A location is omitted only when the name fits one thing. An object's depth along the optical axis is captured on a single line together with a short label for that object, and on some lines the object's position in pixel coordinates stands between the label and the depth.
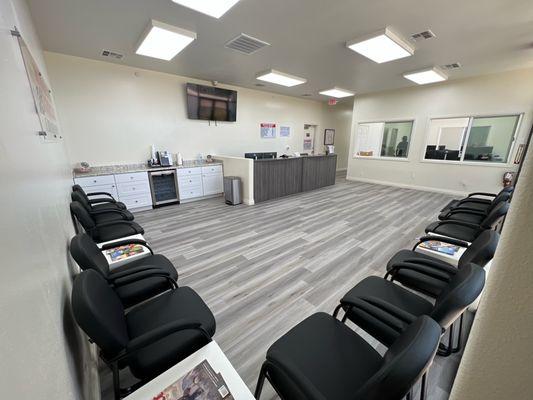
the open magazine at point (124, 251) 1.86
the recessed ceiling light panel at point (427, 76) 4.38
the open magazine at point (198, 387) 0.82
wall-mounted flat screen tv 5.17
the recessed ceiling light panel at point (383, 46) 2.89
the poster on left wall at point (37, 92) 1.46
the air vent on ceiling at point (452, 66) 4.19
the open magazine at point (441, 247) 1.90
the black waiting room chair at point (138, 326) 0.92
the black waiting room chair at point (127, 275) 1.37
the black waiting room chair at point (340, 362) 0.69
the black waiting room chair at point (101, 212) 2.57
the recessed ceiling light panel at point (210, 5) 2.12
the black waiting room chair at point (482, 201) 2.43
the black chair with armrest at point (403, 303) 1.06
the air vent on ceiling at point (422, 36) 2.94
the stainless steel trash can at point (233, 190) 4.88
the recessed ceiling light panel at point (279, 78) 4.58
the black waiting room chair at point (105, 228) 2.09
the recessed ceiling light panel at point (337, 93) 6.11
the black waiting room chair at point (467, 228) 2.05
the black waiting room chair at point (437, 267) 1.43
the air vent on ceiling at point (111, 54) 3.65
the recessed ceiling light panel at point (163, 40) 2.74
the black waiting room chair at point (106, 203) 2.92
